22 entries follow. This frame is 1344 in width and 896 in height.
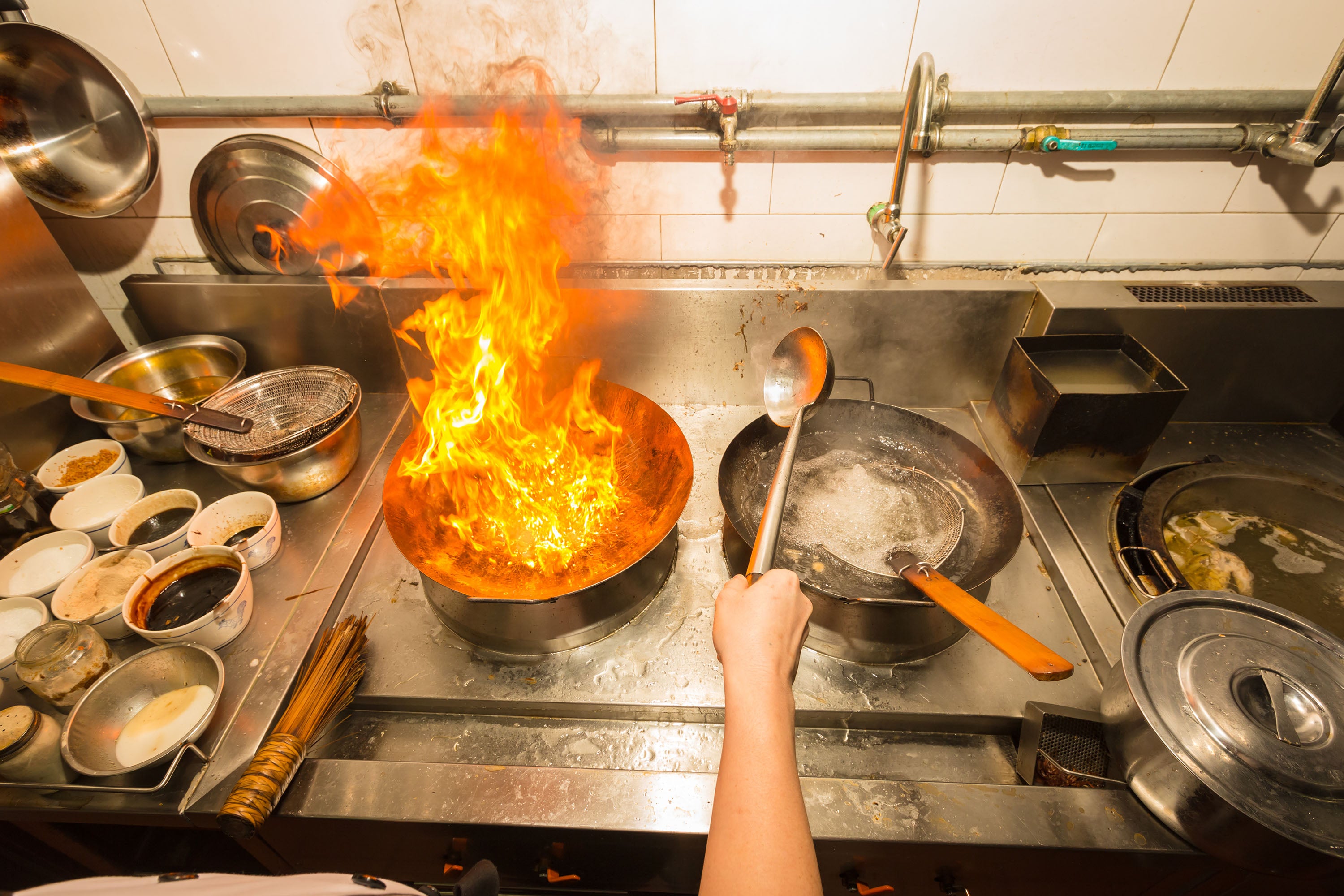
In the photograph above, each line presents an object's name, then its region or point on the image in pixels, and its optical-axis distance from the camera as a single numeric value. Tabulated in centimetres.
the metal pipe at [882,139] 160
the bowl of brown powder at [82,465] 160
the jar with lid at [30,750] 109
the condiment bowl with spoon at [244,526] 143
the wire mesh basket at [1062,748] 112
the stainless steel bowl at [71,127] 162
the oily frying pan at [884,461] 130
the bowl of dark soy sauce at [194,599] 123
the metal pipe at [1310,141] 146
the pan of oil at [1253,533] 137
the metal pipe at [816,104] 156
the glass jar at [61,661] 113
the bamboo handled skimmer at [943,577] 92
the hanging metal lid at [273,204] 179
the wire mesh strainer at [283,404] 164
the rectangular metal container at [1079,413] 148
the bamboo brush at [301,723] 100
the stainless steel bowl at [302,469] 151
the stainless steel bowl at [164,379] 166
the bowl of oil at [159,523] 142
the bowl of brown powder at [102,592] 127
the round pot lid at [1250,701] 91
